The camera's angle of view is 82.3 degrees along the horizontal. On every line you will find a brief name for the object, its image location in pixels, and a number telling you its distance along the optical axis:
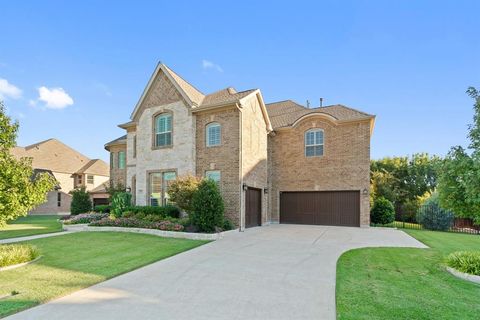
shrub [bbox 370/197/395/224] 18.23
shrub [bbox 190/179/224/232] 12.30
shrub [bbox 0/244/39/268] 7.21
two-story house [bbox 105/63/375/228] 15.32
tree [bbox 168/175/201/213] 13.00
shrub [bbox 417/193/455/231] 16.95
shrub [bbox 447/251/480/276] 6.54
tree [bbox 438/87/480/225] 6.27
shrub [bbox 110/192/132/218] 16.33
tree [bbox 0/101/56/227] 7.35
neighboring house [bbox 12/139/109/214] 32.50
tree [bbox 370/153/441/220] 25.30
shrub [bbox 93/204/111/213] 19.14
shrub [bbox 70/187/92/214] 21.50
